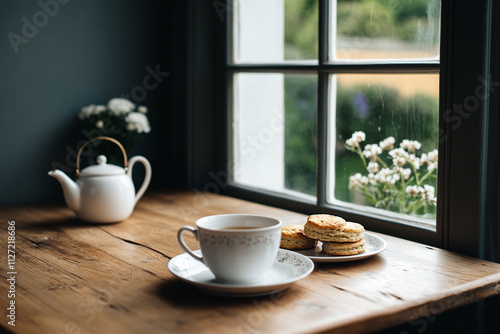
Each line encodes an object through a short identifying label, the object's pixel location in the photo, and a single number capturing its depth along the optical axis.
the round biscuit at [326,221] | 1.21
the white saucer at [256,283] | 1.01
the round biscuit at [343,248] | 1.22
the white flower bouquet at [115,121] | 1.91
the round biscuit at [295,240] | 1.27
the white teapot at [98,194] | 1.60
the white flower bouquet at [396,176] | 1.45
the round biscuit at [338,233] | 1.21
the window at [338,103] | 1.45
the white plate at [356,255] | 1.20
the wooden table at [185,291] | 0.93
